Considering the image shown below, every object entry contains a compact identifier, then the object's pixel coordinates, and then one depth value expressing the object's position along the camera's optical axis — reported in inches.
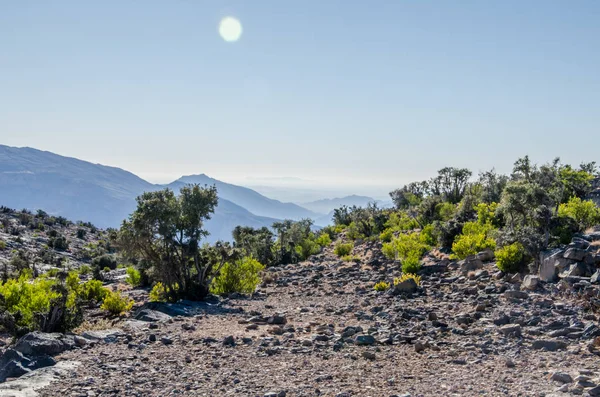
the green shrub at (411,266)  1056.2
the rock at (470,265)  924.0
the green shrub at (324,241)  2023.9
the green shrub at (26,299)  617.6
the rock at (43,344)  443.5
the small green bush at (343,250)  1644.9
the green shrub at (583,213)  898.4
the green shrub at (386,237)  1649.9
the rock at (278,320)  653.3
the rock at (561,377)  332.8
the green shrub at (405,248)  1200.2
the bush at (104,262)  1899.6
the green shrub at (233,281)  1027.3
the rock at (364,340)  502.1
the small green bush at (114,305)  794.8
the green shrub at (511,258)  828.0
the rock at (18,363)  392.5
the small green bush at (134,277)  1275.8
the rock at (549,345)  425.1
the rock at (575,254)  698.2
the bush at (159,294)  909.8
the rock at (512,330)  484.4
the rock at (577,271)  665.6
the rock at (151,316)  661.3
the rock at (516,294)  653.4
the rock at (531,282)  691.4
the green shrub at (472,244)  1027.9
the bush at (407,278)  905.9
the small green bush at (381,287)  935.0
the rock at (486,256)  961.5
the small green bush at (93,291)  951.0
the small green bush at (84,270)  1696.6
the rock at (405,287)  857.5
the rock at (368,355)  447.9
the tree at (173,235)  855.1
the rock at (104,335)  520.6
